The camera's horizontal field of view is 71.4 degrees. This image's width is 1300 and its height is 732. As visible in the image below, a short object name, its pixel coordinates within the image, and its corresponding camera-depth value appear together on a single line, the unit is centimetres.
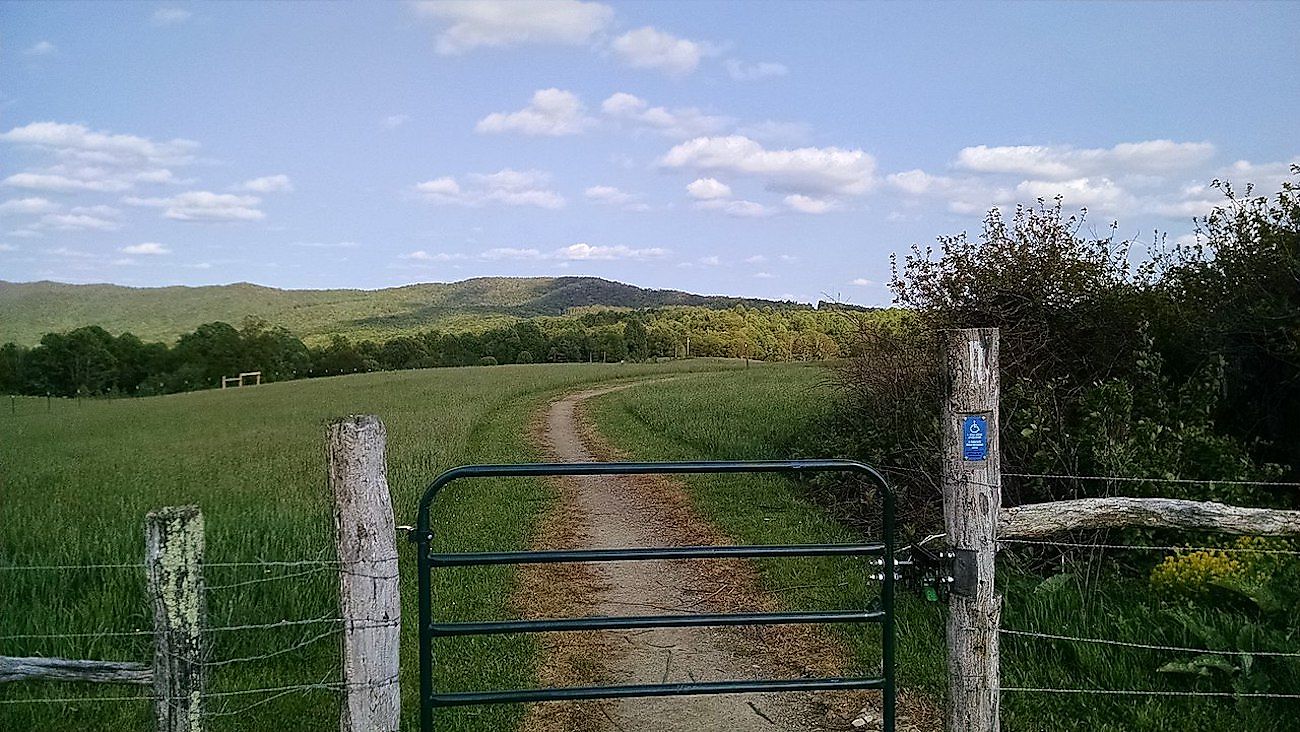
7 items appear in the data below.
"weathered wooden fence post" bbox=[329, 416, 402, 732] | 379
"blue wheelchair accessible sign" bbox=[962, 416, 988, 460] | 425
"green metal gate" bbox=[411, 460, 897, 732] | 388
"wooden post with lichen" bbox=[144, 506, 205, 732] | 372
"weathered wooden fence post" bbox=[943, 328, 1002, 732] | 423
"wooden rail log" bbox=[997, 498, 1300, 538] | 467
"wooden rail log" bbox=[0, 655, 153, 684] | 380
